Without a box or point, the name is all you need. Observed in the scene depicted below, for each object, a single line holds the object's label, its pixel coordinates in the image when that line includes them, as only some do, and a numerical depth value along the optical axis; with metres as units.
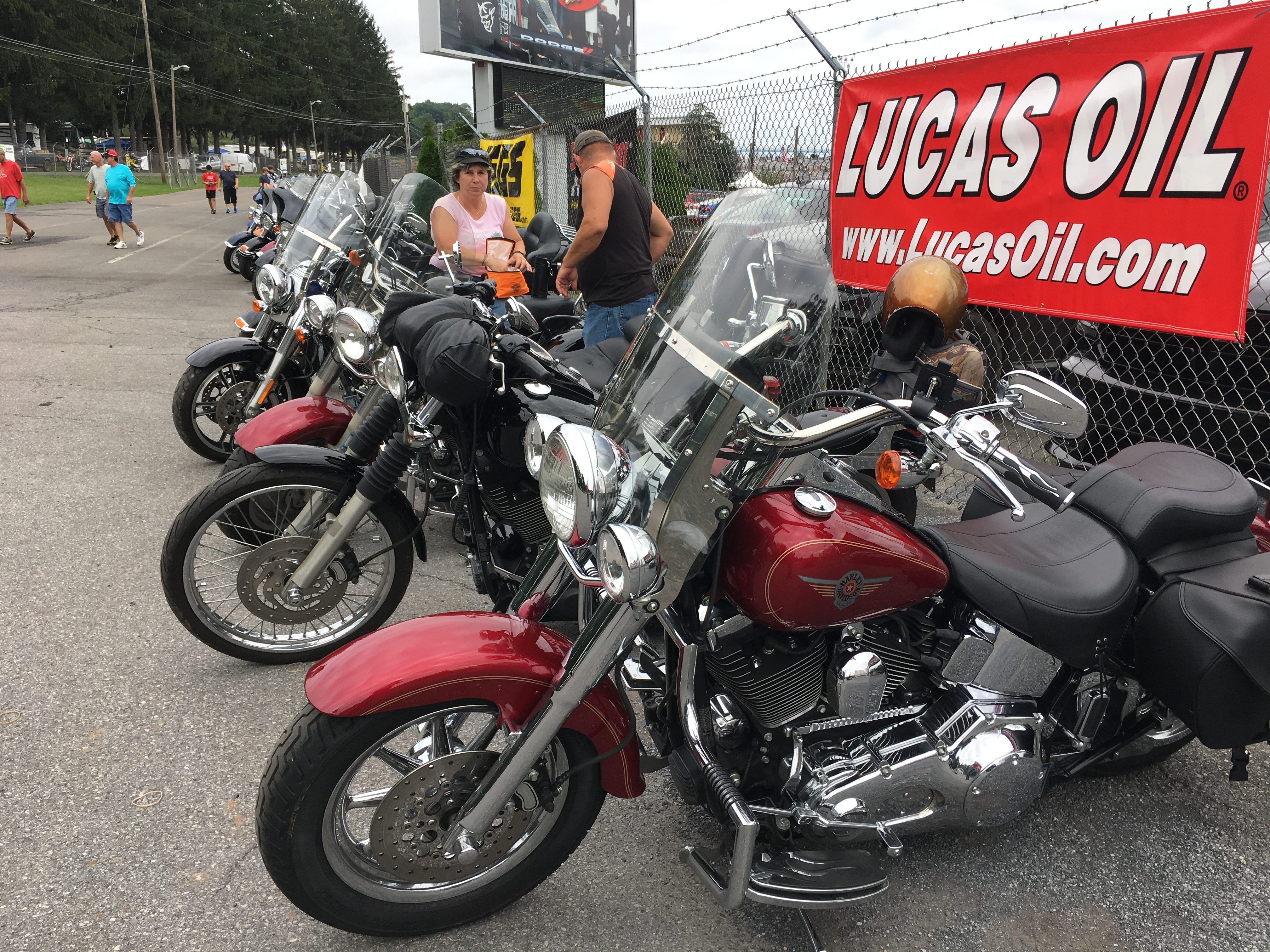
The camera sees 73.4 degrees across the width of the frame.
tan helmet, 2.24
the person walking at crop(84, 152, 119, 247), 14.98
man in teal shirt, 14.17
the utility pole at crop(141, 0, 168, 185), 43.53
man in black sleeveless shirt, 4.57
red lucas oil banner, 2.82
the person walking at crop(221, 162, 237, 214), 27.50
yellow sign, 10.10
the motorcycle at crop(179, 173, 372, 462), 4.21
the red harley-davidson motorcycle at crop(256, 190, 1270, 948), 1.59
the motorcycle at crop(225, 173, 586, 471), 2.92
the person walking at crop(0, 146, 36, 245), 14.75
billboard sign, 14.64
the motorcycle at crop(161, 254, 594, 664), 2.63
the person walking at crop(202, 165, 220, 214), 27.28
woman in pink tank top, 4.36
